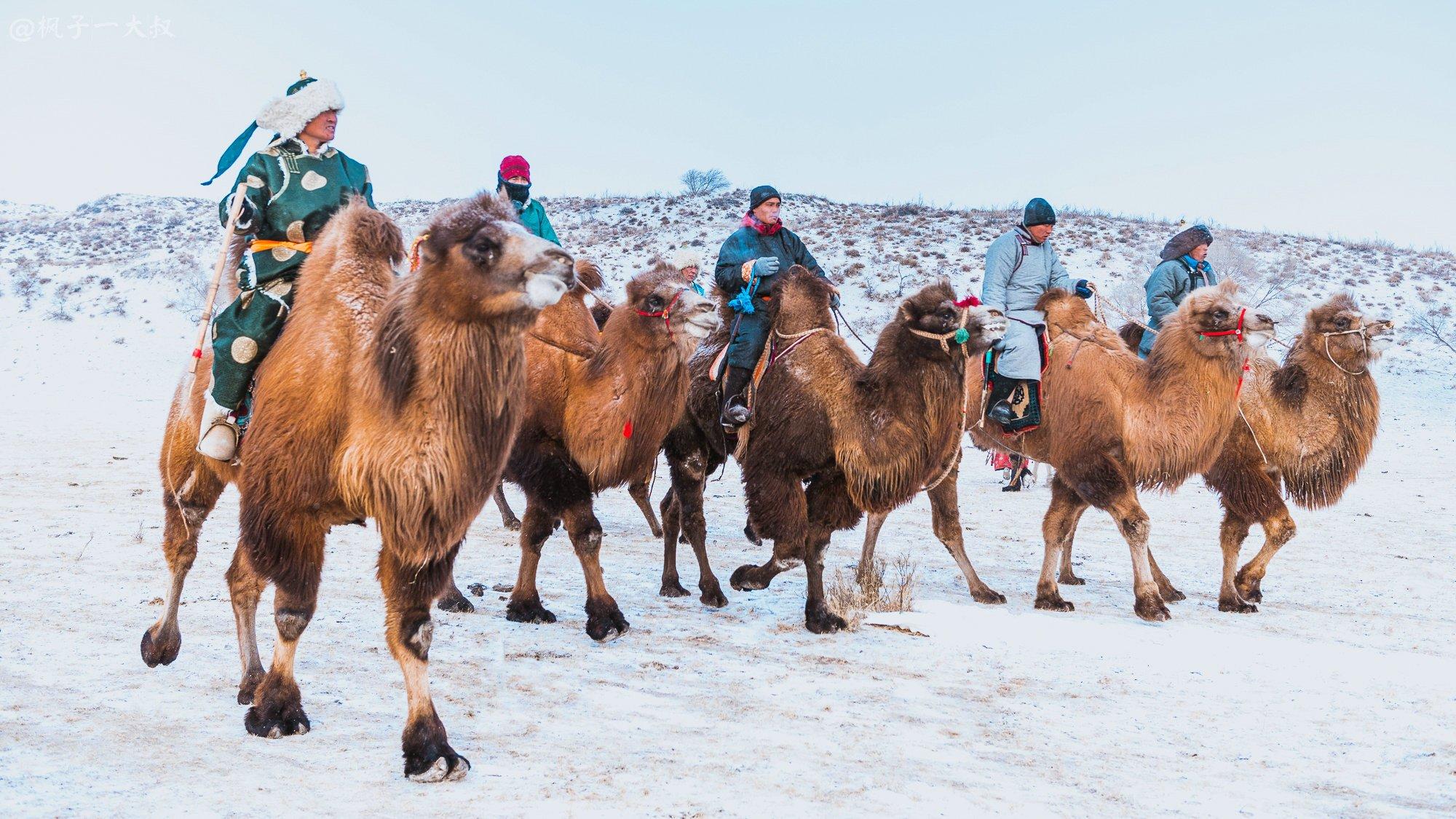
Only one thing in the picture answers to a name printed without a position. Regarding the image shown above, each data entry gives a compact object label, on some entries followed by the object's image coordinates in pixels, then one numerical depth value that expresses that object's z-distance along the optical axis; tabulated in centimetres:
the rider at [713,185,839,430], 728
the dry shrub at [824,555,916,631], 702
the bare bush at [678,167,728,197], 5066
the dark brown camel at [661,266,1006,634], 674
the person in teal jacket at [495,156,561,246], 809
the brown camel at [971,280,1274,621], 753
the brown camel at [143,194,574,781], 390
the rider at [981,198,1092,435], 819
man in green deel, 461
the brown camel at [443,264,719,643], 640
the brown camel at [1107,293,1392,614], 842
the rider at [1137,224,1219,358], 934
